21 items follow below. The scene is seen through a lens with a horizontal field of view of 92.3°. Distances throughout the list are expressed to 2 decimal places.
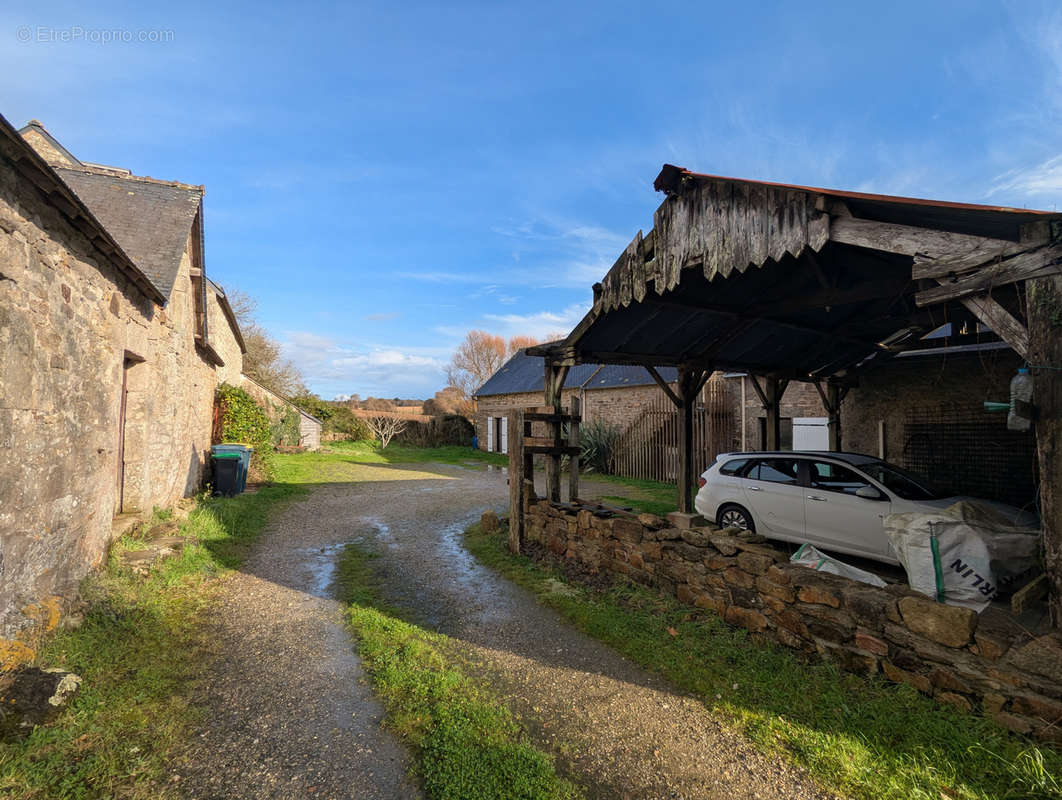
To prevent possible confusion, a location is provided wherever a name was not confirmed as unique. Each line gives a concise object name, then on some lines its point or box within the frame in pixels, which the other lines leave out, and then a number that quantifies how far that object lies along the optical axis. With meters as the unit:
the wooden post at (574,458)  7.84
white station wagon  5.76
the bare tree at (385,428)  29.28
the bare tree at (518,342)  44.12
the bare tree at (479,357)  44.19
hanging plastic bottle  3.28
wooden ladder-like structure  7.52
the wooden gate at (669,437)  14.39
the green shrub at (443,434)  29.80
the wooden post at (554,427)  7.65
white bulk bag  3.94
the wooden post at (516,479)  7.45
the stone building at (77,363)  3.54
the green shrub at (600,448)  17.67
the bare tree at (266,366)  26.91
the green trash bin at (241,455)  11.21
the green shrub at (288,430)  21.14
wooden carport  3.24
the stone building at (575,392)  18.36
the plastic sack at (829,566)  4.36
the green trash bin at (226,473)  11.01
